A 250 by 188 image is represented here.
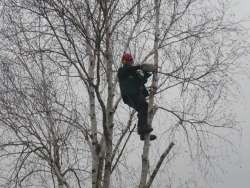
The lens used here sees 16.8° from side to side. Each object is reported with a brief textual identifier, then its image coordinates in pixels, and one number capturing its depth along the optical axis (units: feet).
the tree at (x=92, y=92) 34.40
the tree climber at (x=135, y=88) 39.02
